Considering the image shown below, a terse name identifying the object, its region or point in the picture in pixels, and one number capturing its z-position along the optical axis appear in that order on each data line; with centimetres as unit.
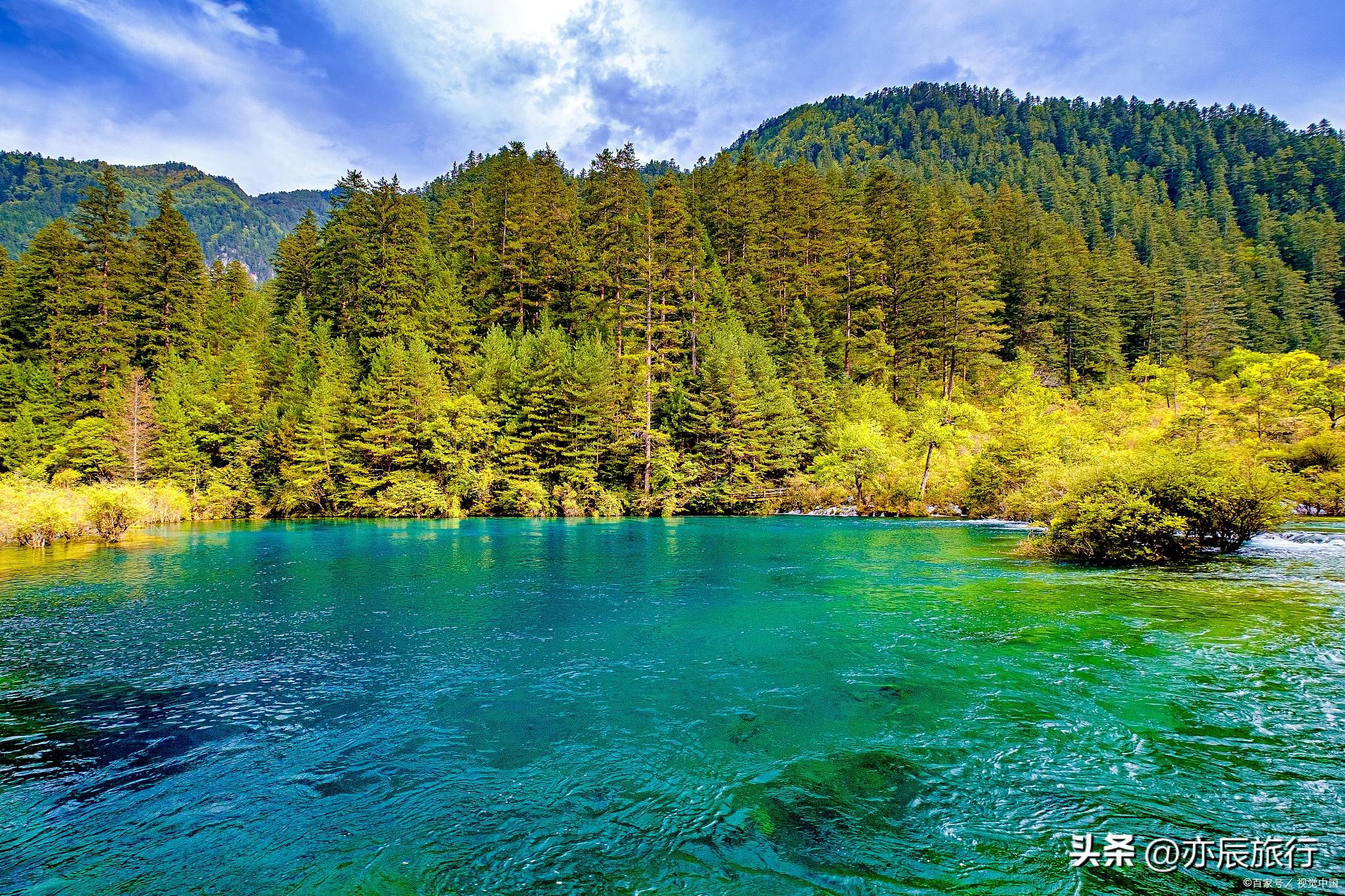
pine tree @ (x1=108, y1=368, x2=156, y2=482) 3691
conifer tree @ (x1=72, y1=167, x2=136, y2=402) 4334
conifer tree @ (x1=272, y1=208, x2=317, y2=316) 5675
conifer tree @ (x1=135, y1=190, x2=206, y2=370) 4750
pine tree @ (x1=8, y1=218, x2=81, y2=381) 4350
